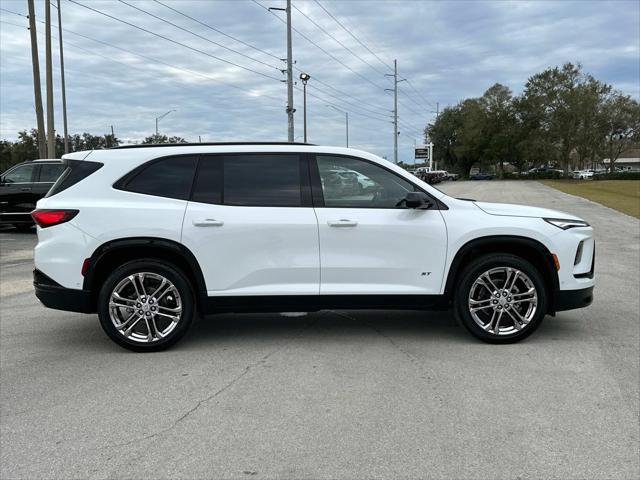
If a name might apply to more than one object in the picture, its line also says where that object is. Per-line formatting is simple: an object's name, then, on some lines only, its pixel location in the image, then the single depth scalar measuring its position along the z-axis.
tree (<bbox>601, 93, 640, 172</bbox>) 71.88
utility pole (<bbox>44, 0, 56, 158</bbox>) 22.25
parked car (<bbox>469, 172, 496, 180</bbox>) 96.88
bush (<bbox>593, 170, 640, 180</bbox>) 76.69
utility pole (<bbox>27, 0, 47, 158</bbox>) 21.90
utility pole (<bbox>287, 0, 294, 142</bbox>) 29.47
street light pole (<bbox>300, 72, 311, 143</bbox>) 37.81
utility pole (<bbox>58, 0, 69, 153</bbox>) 31.08
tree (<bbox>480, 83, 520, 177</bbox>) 88.00
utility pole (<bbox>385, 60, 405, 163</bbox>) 66.56
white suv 5.04
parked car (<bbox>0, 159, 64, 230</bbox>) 15.22
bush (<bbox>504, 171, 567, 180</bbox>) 84.19
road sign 91.69
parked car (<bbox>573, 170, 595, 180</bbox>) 80.28
